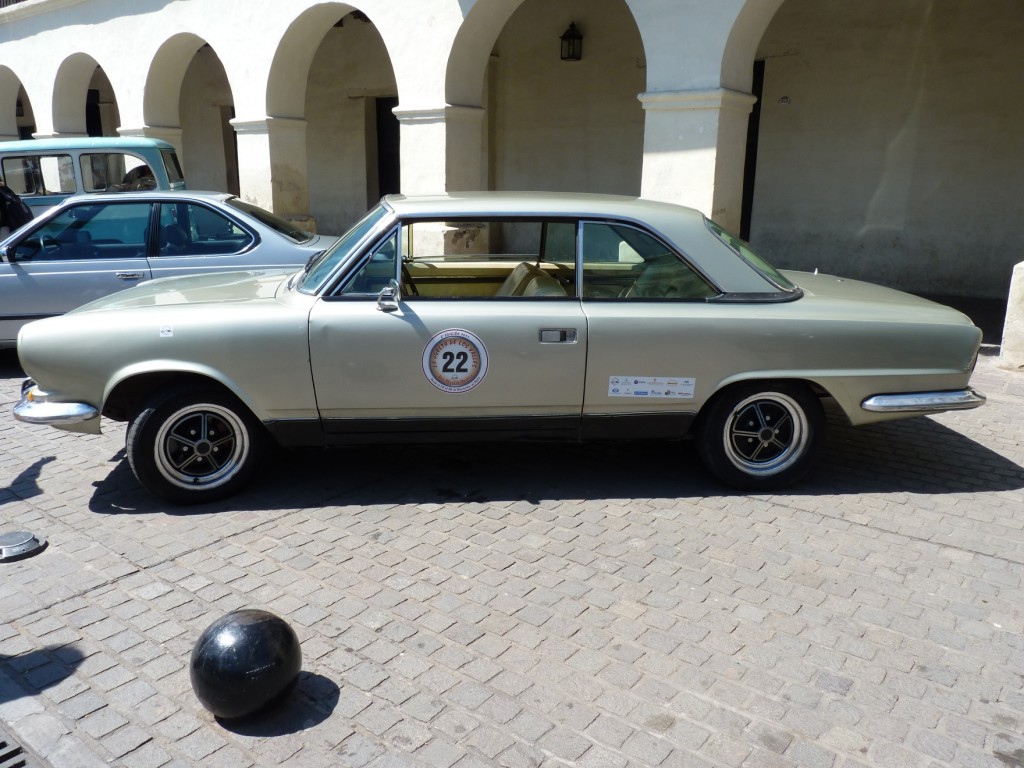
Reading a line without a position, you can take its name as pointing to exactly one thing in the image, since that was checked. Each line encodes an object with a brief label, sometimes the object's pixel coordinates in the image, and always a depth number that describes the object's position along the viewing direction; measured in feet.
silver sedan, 22.47
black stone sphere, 8.87
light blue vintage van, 32.01
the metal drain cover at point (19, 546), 12.74
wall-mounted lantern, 42.09
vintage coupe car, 13.98
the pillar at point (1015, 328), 23.99
